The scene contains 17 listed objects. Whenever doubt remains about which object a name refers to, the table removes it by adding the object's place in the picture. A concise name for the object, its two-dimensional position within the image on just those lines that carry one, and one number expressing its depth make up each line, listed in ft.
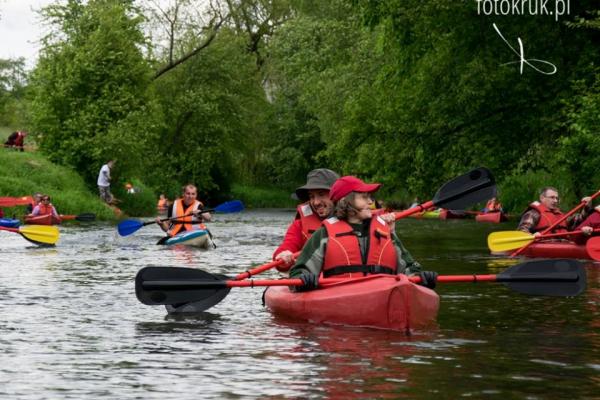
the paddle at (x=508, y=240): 55.11
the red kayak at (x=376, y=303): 31.76
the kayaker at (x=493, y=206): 111.14
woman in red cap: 33.42
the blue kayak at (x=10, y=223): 81.71
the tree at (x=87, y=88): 133.39
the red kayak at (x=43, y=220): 95.71
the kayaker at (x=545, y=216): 62.18
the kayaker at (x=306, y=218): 37.19
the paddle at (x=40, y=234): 72.28
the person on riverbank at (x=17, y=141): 148.01
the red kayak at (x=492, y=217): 105.91
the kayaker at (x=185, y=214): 70.74
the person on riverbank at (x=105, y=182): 128.36
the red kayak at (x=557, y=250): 59.16
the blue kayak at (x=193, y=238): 70.64
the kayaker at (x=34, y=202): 100.57
